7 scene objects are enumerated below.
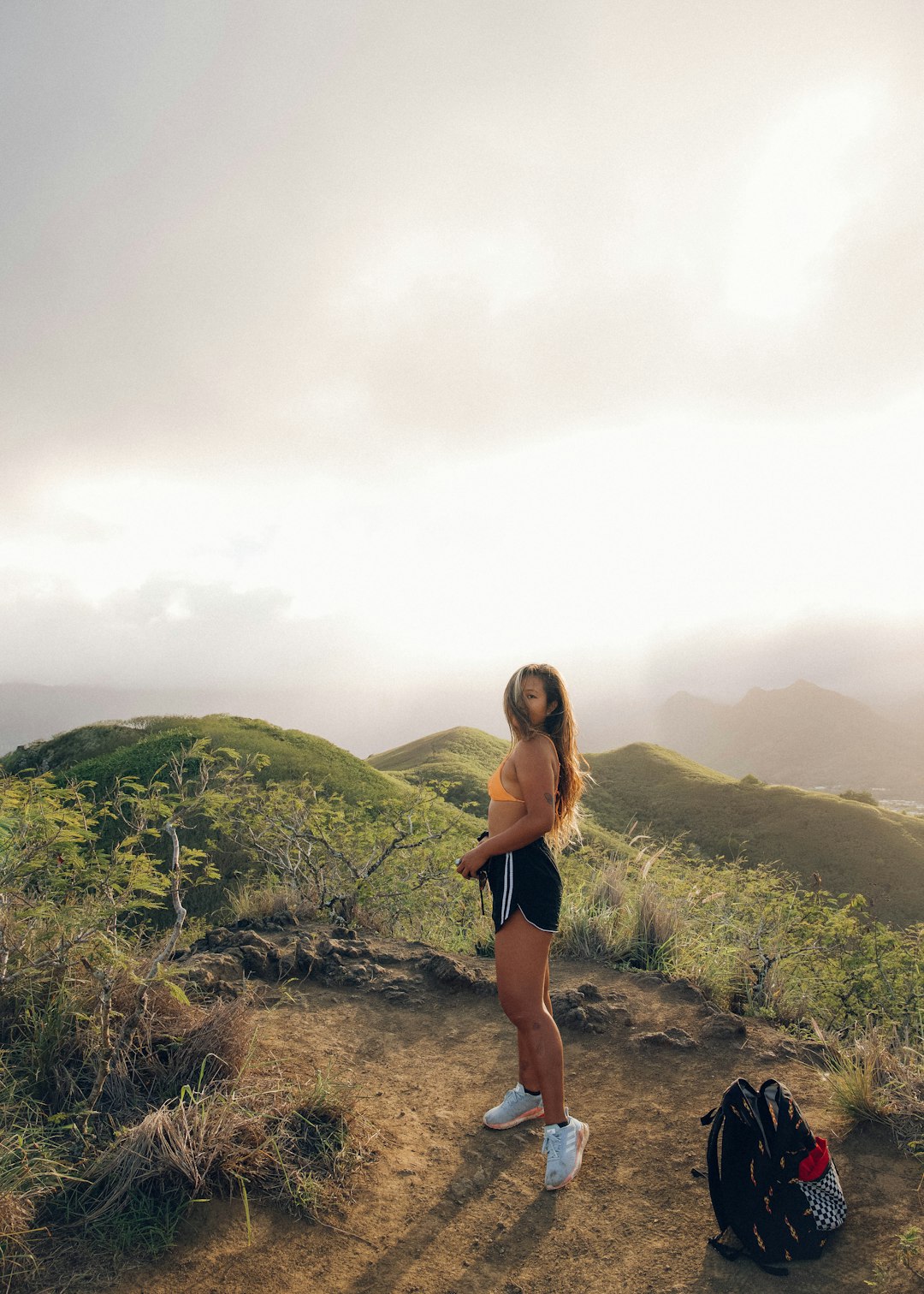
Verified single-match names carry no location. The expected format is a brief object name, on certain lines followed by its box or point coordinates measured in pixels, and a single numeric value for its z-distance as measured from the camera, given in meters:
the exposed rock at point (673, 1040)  4.96
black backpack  3.03
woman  3.46
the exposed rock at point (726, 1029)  5.07
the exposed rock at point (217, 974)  5.14
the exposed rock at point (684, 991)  5.73
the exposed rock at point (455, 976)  5.98
